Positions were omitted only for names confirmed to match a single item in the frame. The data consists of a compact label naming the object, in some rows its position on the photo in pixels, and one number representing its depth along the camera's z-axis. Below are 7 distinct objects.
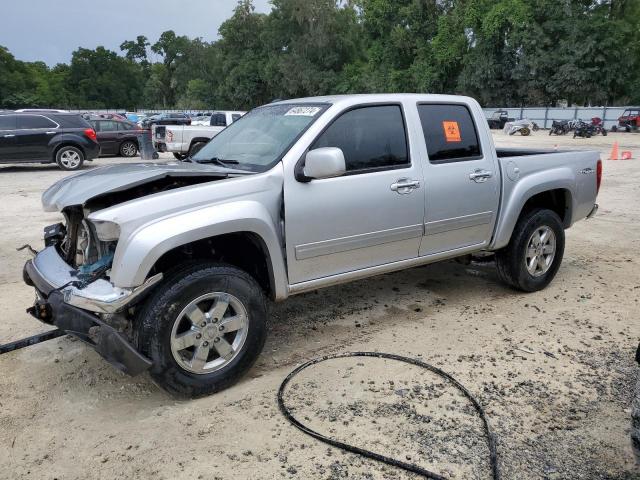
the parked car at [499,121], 42.28
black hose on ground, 2.66
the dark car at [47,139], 14.31
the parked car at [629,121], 35.88
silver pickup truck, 3.05
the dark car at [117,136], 18.00
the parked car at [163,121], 30.21
